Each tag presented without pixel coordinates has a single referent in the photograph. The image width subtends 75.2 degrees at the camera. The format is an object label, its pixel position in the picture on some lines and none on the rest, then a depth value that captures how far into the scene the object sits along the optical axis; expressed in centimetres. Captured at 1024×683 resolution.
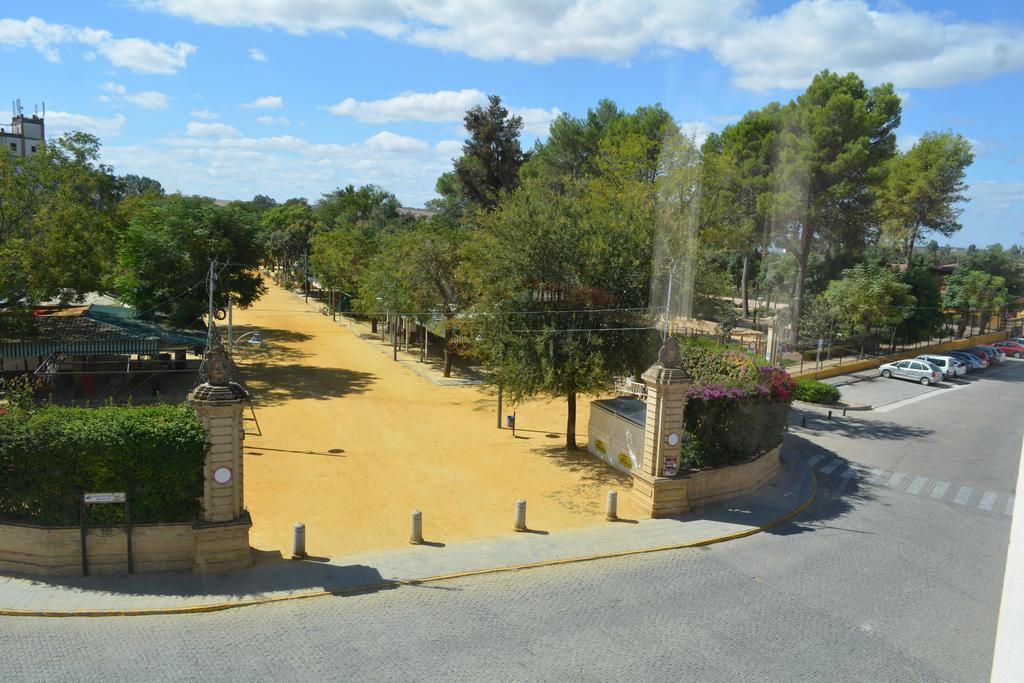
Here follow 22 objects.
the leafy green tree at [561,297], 1877
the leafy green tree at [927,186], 4425
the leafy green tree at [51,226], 2208
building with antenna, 8838
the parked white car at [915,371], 3684
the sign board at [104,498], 1113
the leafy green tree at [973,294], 5244
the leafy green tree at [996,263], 6162
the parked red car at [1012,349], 5091
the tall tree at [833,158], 3925
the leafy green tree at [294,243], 7794
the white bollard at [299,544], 1239
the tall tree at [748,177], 4309
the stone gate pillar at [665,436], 1512
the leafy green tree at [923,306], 4475
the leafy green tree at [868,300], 3881
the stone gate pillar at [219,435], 1154
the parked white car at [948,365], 3856
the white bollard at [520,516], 1444
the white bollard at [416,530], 1352
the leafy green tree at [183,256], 2895
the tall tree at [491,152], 5709
